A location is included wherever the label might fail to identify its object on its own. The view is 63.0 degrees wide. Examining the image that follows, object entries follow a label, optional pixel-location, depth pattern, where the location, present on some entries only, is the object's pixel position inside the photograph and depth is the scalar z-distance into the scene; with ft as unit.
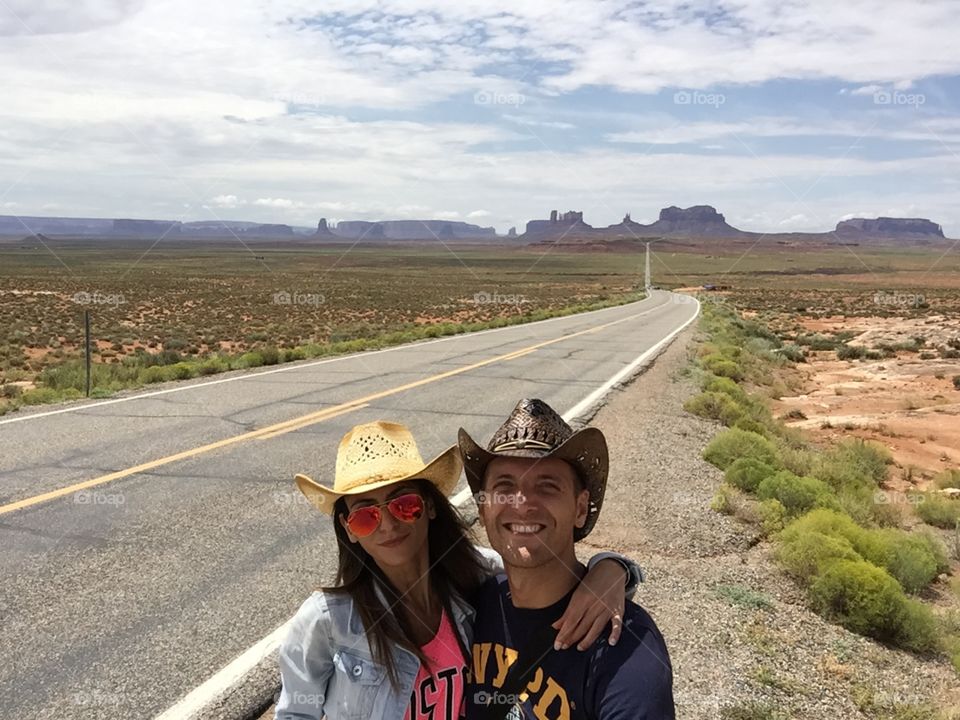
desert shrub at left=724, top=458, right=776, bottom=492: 26.40
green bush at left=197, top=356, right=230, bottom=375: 49.78
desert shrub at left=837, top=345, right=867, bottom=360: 101.24
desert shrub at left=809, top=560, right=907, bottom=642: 17.21
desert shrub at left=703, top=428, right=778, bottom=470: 30.17
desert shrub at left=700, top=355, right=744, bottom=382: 60.59
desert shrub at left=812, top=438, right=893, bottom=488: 33.24
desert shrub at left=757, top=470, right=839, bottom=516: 24.71
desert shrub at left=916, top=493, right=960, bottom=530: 32.01
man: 6.52
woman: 7.43
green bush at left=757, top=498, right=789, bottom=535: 22.26
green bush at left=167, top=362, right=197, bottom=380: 47.18
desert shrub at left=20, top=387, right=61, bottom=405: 38.24
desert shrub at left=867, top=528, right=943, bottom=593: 22.30
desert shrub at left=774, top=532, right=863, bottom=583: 18.70
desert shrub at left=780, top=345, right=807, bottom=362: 97.02
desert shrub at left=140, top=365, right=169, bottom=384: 45.80
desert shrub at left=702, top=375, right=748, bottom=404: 48.01
